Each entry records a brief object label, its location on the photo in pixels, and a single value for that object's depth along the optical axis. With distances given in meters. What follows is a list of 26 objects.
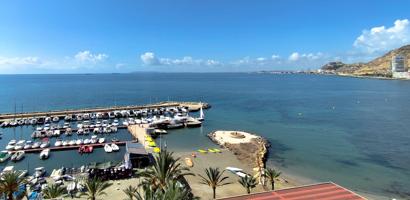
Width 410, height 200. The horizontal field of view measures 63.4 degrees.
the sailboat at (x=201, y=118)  100.56
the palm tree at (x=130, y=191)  29.41
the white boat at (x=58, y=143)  69.43
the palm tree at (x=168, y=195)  21.86
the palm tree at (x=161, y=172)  29.98
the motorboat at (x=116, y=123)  91.19
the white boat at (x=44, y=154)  61.79
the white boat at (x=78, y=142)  70.56
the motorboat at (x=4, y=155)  60.08
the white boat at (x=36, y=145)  68.18
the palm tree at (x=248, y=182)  38.21
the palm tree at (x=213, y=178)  38.76
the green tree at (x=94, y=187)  34.41
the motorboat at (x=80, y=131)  82.79
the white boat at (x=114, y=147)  66.94
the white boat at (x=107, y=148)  66.09
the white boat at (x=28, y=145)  67.71
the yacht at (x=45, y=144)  68.66
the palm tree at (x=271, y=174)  41.41
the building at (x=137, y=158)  51.76
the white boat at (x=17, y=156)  60.39
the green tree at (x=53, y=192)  33.44
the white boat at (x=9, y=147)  66.75
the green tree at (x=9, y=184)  32.81
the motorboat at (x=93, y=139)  71.66
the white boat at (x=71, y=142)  69.94
